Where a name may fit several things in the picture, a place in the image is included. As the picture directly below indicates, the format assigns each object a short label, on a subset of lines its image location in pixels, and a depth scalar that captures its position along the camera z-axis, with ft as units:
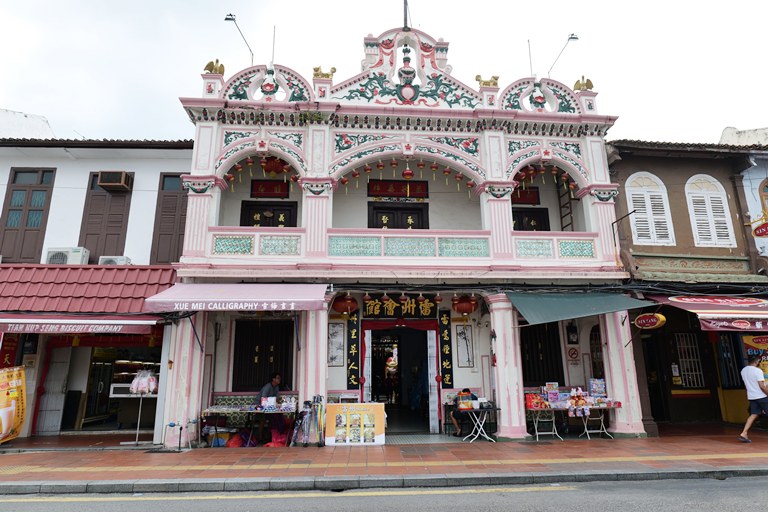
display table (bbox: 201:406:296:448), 31.71
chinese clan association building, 33.65
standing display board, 31.48
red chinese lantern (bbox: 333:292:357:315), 35.09
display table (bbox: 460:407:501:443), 33.17
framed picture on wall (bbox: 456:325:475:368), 38.55
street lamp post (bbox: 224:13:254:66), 37.68
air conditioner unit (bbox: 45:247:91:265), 36.76
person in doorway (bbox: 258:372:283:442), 33.24
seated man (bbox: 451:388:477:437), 34.60
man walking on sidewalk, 30.94
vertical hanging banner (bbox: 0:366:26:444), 29.35
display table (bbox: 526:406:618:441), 33.94
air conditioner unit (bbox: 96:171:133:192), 38.68
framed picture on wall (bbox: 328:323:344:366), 37.66
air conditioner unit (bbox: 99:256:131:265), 36.70
